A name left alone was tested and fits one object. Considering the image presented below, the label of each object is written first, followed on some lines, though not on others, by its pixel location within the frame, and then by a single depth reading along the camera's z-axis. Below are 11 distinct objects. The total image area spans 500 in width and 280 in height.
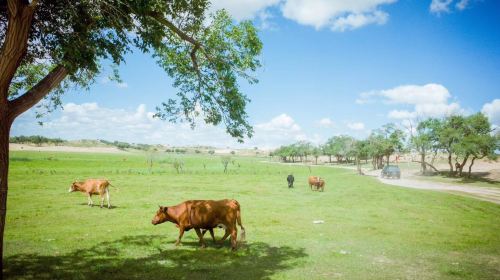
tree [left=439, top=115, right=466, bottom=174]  60.34
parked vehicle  58.91
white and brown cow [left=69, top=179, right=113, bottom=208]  22.66
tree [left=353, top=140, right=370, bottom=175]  85.05
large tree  7.37
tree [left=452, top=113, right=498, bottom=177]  53.81
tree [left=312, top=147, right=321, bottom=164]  162.27
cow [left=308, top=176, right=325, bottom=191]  35.75
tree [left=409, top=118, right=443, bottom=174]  66.51
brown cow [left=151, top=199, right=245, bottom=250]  12.16
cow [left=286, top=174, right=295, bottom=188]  39.31
